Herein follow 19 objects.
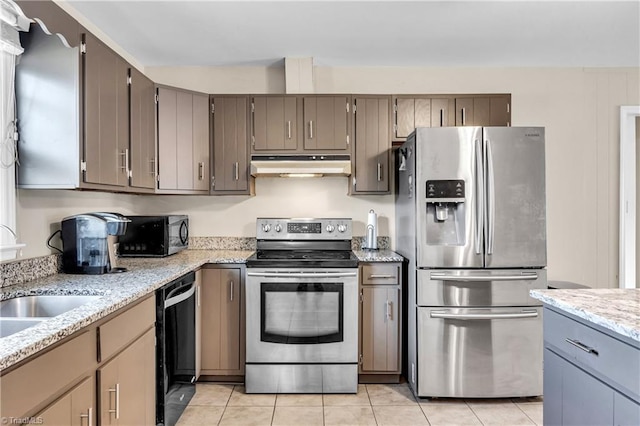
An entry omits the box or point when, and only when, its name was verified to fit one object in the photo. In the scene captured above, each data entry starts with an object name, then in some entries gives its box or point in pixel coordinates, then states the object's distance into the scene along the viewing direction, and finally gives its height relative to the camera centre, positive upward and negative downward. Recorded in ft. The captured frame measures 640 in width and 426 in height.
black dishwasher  6.41 -2.67
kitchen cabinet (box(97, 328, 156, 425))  4.63 -2.50
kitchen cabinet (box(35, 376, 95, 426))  3.57 -2.11
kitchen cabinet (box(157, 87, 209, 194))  8.86 +1.75
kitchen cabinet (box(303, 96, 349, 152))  9.80 +2.40
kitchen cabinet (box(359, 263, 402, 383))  8.82 -2.58
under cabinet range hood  9.38 +1.15
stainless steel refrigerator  7.95 -1.06
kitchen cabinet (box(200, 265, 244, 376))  8.80 -2.72
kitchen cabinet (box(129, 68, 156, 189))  7.61 +1.71
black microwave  9.05 -0.69
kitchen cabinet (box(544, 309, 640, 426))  3.55 -1.85
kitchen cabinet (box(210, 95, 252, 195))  9.82 +1.81
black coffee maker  6.74 -0.62
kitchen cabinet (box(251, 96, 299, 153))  9.82 +2.43
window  5.32 +1.11
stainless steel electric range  8.43 -2.70
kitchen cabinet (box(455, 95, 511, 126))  9.87 +2.72
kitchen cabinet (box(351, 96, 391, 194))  9.86 +1.82
